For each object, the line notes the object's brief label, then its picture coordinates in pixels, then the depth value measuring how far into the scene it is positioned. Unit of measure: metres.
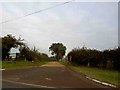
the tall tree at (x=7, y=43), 21.00
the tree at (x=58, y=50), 55.56
